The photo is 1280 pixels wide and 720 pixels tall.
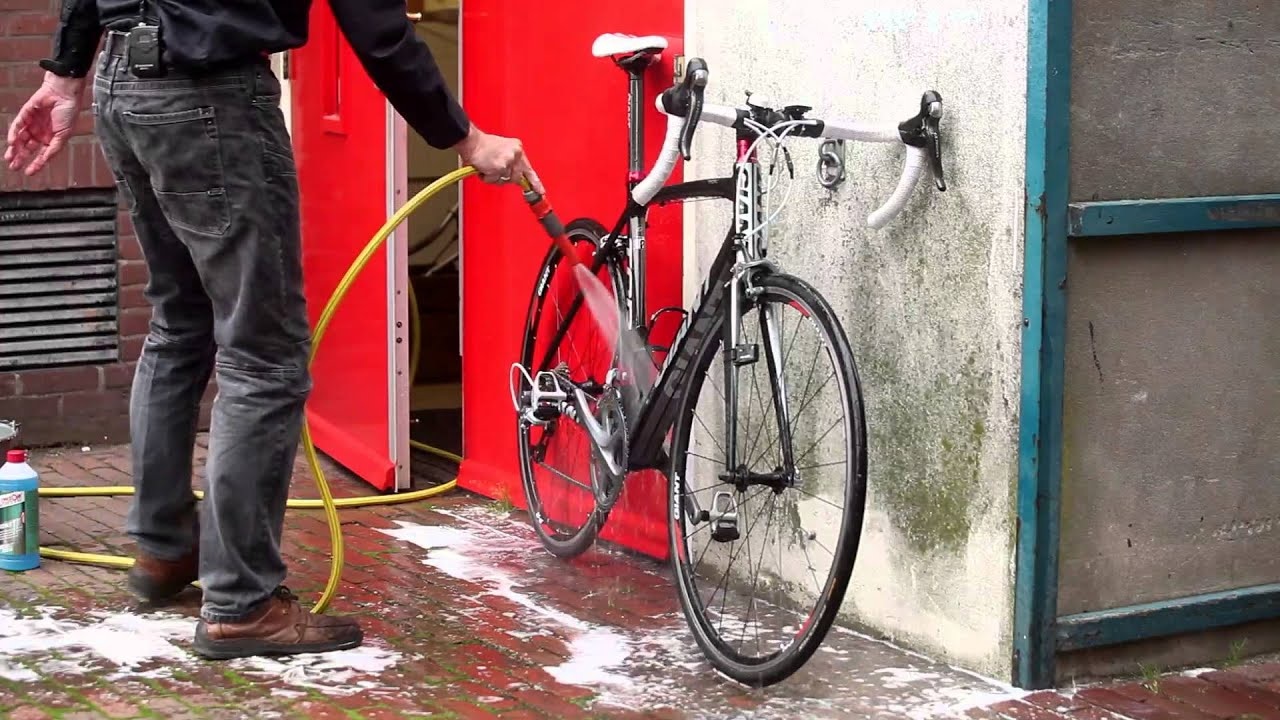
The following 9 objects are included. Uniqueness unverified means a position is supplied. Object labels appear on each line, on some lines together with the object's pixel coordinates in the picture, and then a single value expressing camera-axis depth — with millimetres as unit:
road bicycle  4332
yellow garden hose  4891
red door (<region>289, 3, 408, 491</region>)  6586
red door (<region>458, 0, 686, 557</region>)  5555
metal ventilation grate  7371
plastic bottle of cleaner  5422
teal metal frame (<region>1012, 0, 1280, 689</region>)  4121
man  4352
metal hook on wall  4762
